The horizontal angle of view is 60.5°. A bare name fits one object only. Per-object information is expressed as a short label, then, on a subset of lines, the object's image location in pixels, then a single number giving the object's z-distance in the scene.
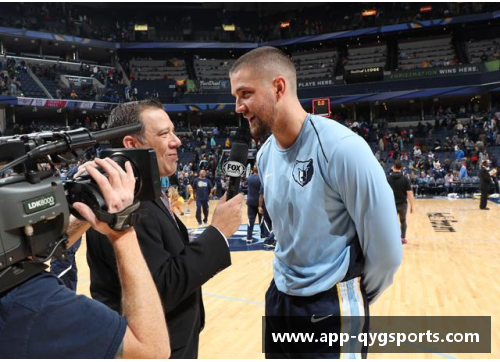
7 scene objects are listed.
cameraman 0.97
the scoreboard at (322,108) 9.60
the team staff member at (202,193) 11.85
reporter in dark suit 1.67
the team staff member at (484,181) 13.52
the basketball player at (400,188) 8.32
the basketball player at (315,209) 1.76
